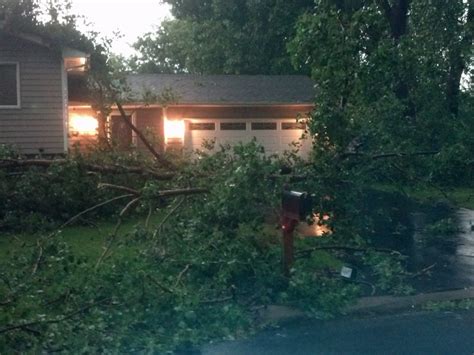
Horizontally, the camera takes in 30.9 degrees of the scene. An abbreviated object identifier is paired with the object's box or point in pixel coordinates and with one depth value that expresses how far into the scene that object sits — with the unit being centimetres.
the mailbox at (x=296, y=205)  902
